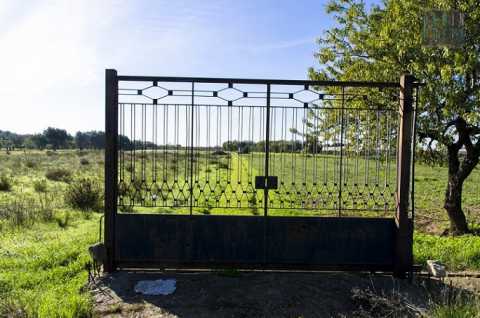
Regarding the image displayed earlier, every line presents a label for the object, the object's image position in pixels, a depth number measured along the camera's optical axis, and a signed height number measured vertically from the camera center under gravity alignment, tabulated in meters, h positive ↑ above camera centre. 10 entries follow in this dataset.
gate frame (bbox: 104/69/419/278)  5.45 -0.08
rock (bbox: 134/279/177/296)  4.86 -1.78
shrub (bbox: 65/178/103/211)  12.22 -1.51
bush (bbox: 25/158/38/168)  28.90 -1.04
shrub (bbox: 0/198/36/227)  9.34 -1.66
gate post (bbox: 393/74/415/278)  5.46 -0.46
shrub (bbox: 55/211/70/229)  9.73 -1.82
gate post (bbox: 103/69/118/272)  5.43 -0.15
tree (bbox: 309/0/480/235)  7.43 +1.98
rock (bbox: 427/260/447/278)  5.26 -1.61
